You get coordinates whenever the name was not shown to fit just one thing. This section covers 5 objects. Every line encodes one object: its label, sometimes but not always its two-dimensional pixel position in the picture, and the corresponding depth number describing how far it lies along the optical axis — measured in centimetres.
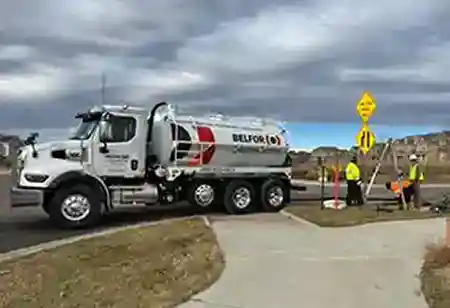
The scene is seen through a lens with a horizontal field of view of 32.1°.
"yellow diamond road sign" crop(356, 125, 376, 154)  2047
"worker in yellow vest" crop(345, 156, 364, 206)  2150
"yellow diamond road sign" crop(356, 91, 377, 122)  2053
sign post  2048
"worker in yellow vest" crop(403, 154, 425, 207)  2079
